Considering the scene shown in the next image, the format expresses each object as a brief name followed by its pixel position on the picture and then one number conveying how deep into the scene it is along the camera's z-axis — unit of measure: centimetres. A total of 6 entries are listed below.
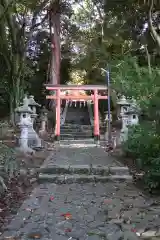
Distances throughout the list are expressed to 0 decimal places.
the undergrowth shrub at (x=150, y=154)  504
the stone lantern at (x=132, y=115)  930
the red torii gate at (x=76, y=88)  1538
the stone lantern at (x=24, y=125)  1002
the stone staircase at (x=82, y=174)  671
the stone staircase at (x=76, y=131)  1675
